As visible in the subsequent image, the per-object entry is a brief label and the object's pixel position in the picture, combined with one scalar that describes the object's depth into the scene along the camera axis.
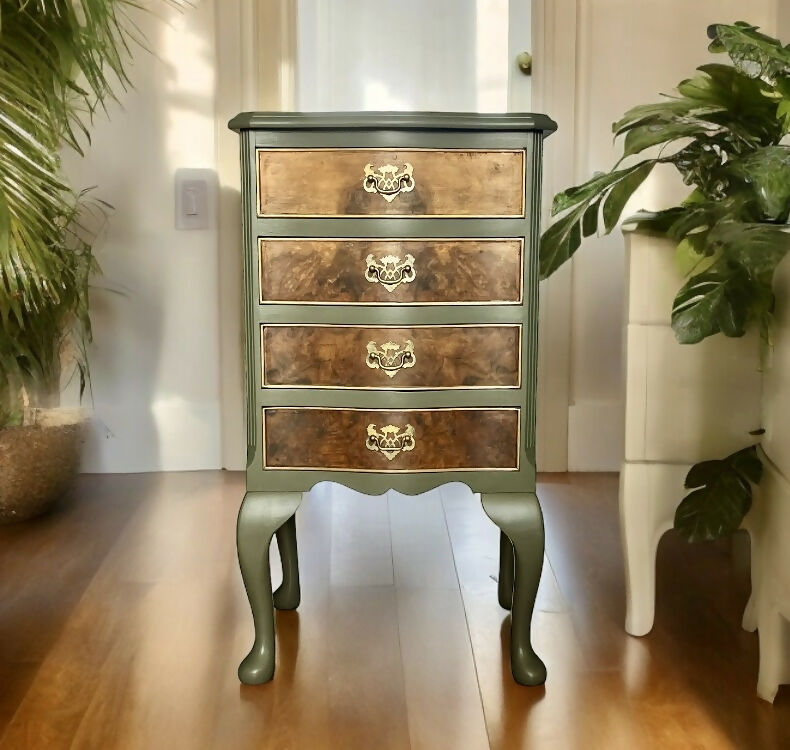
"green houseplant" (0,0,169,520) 1.71
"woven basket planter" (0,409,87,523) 2.33
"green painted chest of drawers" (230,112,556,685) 1.51
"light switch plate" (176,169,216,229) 2.75
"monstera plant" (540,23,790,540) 1.47
